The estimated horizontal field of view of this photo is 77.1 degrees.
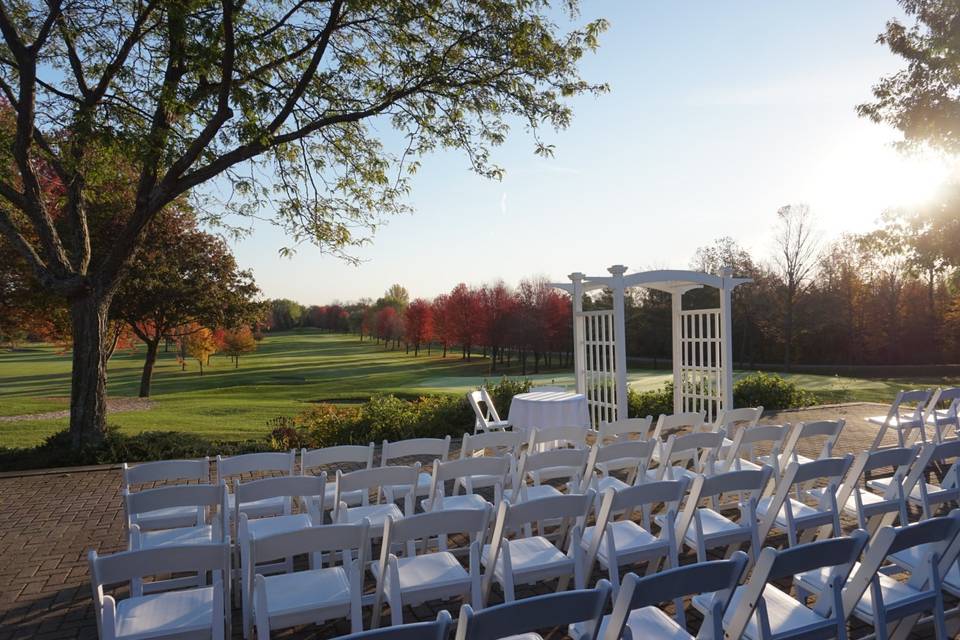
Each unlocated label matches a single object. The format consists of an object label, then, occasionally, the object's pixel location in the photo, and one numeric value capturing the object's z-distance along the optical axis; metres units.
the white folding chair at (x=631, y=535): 3.25
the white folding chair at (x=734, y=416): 6.16
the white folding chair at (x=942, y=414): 7.19
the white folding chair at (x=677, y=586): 2.07
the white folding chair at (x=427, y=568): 2.79
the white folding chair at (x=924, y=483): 4.05
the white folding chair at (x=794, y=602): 2.27
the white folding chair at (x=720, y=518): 3.43
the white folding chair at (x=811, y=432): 5.28
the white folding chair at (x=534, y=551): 3.06
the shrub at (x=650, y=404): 12.38
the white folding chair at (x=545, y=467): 4.42
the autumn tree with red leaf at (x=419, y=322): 50.47
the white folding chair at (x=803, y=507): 3.67
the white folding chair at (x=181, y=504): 3.54
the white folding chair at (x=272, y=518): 3.11
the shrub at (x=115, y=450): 8.59
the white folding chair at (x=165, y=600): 2.43
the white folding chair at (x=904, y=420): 7.16
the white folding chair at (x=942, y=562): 2.90
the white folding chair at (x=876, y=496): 3.90
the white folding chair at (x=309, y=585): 2.62
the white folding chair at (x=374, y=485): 3.73
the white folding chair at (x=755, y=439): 5.19
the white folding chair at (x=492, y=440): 5.18
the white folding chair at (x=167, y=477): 4.25
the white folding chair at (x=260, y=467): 4.37
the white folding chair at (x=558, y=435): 5.59
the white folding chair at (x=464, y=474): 4.12
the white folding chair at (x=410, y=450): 4.84
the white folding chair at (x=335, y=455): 4.58
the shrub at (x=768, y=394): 12.85
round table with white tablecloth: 7.92
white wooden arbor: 9.07
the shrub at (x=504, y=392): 11.66
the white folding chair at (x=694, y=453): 4.86
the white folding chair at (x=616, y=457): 4.61
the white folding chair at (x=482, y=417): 8.71
